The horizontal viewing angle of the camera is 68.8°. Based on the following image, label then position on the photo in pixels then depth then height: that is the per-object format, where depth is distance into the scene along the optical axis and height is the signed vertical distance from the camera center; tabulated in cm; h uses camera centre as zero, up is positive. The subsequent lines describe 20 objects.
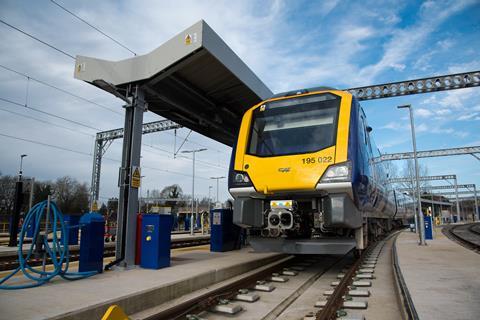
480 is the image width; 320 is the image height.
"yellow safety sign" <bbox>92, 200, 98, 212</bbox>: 2448 +70
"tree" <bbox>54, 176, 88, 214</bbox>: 5739 +372
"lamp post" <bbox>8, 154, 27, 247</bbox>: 1298 +21
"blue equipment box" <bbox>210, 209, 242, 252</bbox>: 1116 -50
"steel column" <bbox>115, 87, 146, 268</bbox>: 724 +63
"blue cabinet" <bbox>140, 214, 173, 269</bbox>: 712 -51
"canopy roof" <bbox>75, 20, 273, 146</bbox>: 708 +324
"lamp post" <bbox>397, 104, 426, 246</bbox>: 1402 +251
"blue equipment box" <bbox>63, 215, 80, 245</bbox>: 1375 -60
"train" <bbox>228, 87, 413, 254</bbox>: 621 +77
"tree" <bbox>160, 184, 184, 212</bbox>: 7269 +571
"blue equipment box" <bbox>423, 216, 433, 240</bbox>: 1783 -63
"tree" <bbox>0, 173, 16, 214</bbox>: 5709 +416
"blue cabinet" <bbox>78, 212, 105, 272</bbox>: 654 -50
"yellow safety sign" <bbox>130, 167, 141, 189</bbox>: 743 +80
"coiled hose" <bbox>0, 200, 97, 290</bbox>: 548 -44
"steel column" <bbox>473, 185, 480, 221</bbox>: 5271 +384
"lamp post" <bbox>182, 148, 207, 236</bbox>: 2584 +431
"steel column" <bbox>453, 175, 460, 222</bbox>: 4938 +439
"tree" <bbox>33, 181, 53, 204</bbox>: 5491 +395
